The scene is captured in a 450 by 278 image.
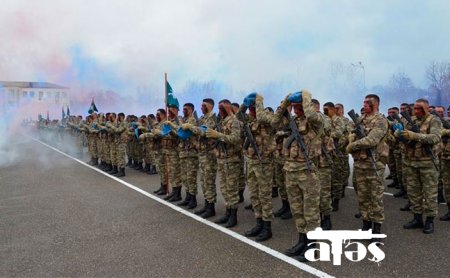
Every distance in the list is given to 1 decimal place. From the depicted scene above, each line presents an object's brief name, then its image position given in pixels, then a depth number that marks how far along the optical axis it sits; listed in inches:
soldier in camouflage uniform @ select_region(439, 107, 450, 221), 255.8
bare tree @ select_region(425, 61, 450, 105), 1386.6
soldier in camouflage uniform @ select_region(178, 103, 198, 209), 298.5
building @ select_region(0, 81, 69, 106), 1101.1
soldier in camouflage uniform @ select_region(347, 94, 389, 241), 202.7
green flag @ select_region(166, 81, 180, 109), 360.2
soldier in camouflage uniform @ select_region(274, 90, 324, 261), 185.3
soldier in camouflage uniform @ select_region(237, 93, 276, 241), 215.9
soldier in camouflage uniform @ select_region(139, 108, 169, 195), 357.1
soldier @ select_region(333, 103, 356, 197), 307.0
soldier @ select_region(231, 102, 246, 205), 318.5
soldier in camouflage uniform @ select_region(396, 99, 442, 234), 221.1
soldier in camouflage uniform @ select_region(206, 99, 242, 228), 244.8
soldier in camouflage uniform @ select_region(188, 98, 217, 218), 270.8
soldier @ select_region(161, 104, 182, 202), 325.1
